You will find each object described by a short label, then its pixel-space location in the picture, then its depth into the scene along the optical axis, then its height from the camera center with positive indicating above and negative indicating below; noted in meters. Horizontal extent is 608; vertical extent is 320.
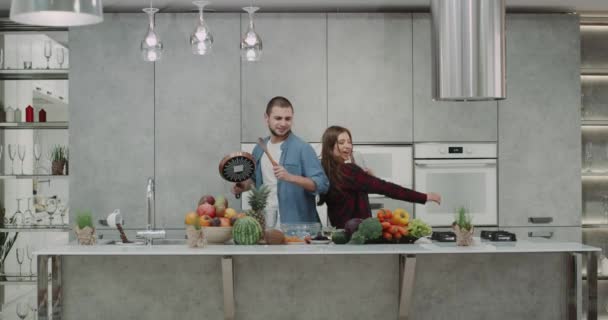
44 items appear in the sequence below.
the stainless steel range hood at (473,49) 4.54 +0.68
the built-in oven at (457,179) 5.98 -0.08
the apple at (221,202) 4.38 -0.18
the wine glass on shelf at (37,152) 6.21 +0.13
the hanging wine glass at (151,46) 4.26 +0.65
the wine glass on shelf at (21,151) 6.22 +0.14
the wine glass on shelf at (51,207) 6.13 -0.29
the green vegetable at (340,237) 4.21 -0.36
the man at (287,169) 5.66 +0.00
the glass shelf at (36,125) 6.18 +0.34
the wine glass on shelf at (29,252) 6.23 -0.64
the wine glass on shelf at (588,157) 6.29 +0.08
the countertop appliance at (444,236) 4.38 -0.38
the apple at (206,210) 4.26 -0.22
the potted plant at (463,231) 4.12 -0.32
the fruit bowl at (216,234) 4.20 -0.34
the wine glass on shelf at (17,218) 6.19 -0.37
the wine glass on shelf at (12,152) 6.22 +0.14
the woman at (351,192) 4.93 -0.15
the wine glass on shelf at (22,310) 6.11 -1.07
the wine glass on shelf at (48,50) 6.19 +0.92
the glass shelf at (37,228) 6.13 -0.45
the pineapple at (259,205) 4.31 -0.19
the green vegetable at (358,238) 4.19 -0.36
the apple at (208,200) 4.46 -0.17
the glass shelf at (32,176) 6.15 -0.05
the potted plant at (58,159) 6.17 +0.08
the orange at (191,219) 4.07 -0.25
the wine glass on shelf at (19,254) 6.22 -0.66
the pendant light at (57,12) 2.25 +0.45
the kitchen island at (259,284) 4.10 -0.59
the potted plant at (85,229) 4.25 -0.32
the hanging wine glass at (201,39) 4.23 +0.68
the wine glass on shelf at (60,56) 6.19 +0.87
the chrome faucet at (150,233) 4.30 -0.34
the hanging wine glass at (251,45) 4.29 +0.66
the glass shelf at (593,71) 6.25 +0.75
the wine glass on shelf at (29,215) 6.20 -0.35
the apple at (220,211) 4.31 -0.23
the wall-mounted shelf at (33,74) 6.20 +0.74
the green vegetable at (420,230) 4.22 -0.32
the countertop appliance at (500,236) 4.42 -0.37
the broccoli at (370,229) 4.17 -0.31
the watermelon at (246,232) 4.16 -0.33
